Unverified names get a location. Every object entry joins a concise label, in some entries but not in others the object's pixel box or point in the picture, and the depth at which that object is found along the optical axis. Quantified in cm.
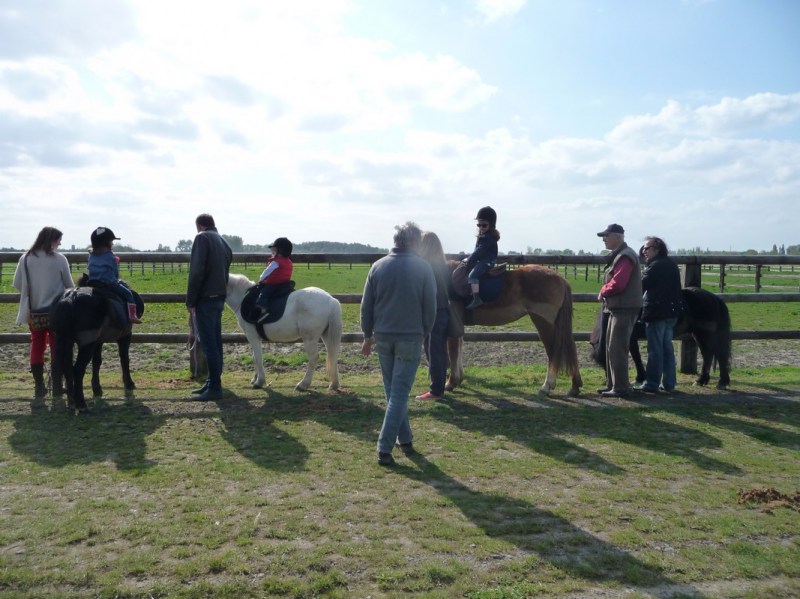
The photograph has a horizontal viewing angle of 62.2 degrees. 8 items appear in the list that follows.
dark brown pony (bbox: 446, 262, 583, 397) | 822
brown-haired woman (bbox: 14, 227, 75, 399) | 781
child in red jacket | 828
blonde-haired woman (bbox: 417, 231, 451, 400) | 771
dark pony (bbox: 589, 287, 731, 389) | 881
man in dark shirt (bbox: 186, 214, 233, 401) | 777
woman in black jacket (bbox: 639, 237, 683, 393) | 841
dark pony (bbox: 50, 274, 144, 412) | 713
